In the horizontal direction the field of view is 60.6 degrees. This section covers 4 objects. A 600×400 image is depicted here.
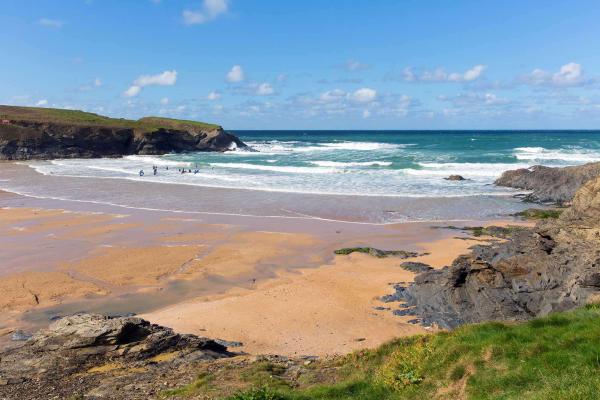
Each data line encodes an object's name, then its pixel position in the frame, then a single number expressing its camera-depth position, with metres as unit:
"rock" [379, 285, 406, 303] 16.14
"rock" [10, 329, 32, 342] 13.12
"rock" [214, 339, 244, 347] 13.12
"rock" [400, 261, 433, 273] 19.15
